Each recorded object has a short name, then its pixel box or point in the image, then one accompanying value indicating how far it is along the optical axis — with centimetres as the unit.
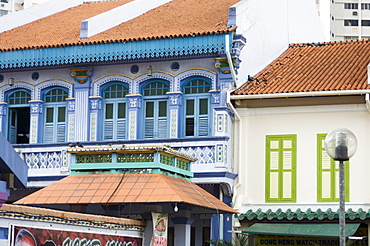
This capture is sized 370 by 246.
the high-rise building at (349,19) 7438
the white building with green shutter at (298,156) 2120
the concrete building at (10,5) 8319
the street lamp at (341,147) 1172
